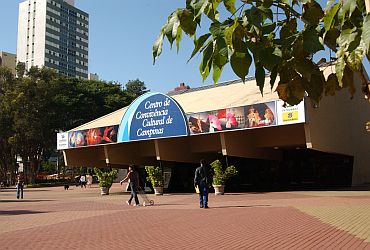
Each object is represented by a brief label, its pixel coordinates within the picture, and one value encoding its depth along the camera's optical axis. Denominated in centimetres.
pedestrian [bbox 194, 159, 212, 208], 1556
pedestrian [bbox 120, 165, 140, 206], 1802
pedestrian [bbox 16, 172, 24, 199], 2657
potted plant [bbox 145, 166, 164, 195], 2603
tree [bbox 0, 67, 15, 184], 5131
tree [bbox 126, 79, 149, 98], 7202
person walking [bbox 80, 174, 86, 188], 4603
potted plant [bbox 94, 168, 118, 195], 2864
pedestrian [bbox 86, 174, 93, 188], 4866
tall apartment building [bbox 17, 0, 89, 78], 12744
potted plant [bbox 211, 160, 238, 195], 2397
